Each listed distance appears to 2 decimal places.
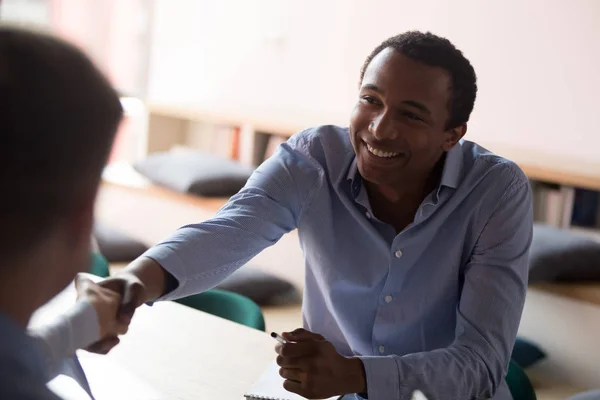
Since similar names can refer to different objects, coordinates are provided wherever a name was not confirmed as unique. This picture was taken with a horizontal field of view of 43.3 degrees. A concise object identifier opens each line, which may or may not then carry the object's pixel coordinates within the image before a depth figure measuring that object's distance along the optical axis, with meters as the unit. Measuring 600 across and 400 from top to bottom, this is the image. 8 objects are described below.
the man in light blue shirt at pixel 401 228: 1.48
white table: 1.43
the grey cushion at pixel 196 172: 3.81
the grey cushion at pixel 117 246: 3.57
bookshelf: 2.95
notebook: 1.38
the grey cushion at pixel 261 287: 3.13
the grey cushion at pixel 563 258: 2.70
